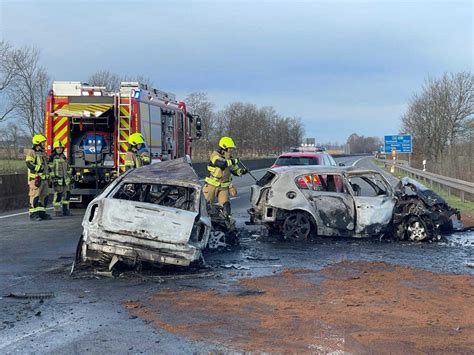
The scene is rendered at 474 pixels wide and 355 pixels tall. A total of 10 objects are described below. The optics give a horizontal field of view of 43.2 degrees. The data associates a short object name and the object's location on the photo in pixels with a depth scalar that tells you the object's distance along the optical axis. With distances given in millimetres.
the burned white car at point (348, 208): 10547
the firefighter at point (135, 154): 13430
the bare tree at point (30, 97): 34500
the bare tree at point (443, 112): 42188
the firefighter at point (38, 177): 13719
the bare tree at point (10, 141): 27900
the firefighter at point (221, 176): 11836
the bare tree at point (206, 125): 50281
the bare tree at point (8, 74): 32844
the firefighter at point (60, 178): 14438
